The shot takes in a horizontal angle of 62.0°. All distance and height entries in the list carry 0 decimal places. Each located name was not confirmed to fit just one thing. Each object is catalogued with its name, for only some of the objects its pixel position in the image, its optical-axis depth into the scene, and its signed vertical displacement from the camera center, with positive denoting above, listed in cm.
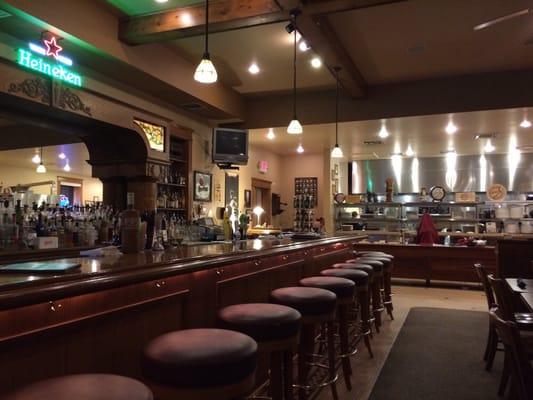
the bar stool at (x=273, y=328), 195 -50
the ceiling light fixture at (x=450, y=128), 796 +163
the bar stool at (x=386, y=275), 514 -75
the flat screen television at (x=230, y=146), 753 +119
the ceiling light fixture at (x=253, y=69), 672 +227
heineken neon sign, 423 +154
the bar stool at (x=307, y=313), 247 -55
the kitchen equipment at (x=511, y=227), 1040 -29
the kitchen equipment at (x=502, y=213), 1055 +4
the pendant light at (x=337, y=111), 777 +183
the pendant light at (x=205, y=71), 378 +124
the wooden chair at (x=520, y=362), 162 -55
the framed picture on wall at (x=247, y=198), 1012 +40
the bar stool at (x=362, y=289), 359 -61
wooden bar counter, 136 -36
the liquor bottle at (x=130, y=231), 261 -9
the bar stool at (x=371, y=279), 406 -64
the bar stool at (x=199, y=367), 138 -48
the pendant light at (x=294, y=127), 550 +110
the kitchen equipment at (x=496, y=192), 1053 +54
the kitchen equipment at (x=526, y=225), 1042 -25
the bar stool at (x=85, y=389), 110 -44
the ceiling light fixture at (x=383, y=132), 808 +163
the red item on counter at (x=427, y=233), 856 -36
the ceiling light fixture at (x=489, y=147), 977 +157
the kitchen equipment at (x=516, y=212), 1048 +6
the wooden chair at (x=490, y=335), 348 -99
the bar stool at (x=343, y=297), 301 -56
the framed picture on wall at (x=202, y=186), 786 +54
